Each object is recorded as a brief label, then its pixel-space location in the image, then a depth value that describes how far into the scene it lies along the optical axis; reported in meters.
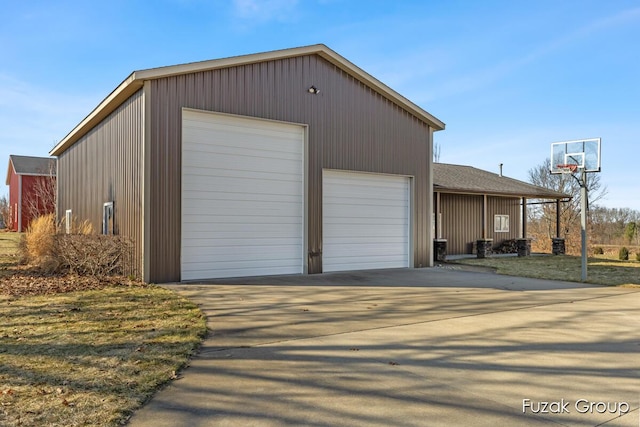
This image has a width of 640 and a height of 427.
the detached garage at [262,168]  10.05
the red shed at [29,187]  30.58
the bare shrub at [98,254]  10.30
